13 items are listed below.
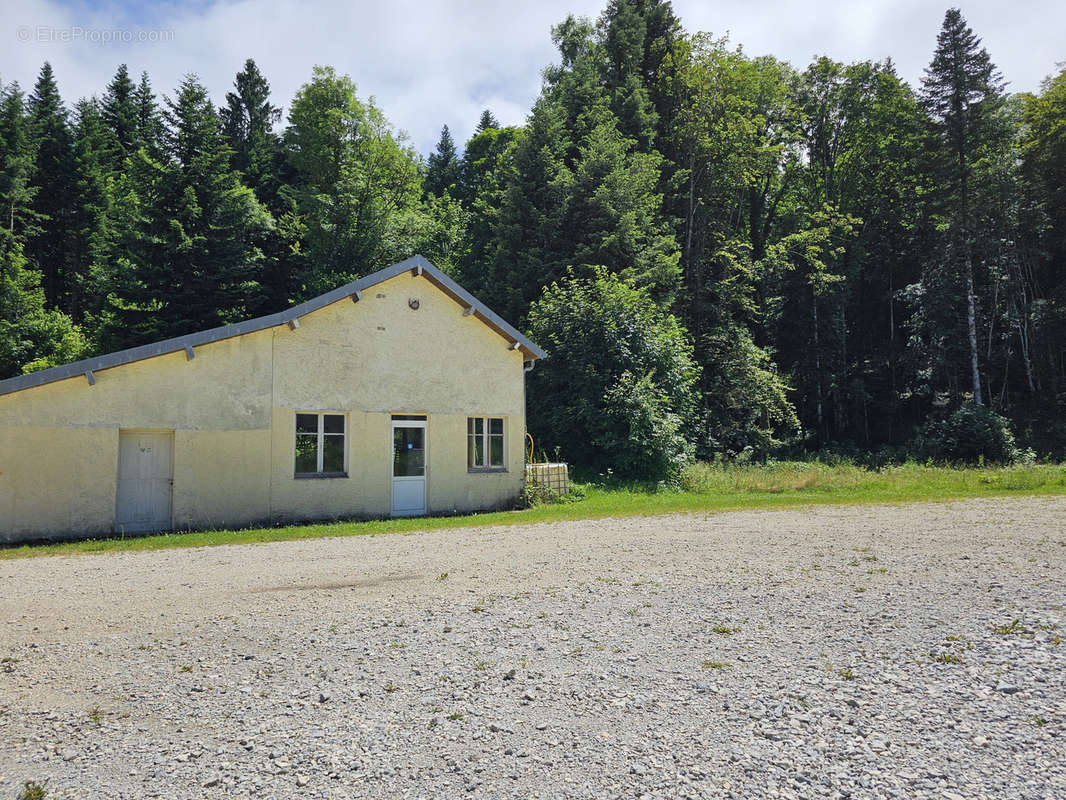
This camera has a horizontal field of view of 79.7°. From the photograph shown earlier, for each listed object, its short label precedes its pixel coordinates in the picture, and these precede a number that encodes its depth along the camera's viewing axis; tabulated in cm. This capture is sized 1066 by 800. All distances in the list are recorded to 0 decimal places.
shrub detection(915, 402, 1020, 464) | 2805
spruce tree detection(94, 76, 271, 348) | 2669
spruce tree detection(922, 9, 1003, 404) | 3167
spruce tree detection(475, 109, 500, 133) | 6819
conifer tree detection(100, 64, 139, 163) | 4791
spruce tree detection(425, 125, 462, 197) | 5609
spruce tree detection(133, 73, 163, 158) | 4721
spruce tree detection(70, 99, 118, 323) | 3875
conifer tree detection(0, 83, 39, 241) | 3619
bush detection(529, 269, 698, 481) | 2084
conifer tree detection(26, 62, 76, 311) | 4009
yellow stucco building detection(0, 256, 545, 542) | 1201
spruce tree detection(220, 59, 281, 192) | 4744
